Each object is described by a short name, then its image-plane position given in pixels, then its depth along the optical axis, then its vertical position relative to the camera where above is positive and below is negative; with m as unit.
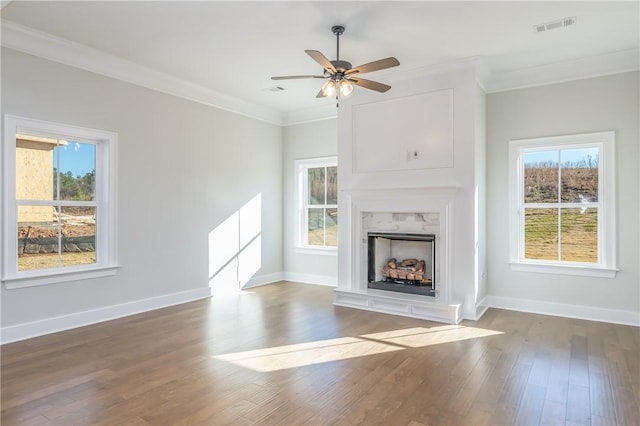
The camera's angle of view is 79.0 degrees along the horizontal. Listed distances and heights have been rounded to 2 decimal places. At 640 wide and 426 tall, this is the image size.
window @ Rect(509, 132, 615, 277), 4.55 +0.12
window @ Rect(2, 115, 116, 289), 3.79 +0.13
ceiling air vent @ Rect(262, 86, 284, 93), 5.57 +1.83
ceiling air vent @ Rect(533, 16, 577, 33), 3.64 +1.82
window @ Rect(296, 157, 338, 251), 6.78 +0.21
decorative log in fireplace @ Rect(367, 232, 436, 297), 4.98 -0.65
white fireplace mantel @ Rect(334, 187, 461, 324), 4.65 -0.49
